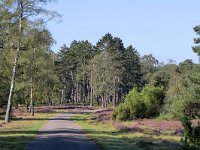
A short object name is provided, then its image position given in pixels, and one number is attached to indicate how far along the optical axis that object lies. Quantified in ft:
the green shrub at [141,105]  172.45
